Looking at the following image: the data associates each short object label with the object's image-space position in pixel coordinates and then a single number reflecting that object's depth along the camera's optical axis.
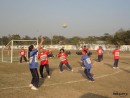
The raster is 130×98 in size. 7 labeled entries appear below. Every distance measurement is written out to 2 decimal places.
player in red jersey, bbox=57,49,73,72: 8.22
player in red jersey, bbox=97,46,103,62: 12.48
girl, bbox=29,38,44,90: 5.12
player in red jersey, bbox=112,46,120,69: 9.55
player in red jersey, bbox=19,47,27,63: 12.15
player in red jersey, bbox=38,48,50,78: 6.82
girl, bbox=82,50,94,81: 6.24
